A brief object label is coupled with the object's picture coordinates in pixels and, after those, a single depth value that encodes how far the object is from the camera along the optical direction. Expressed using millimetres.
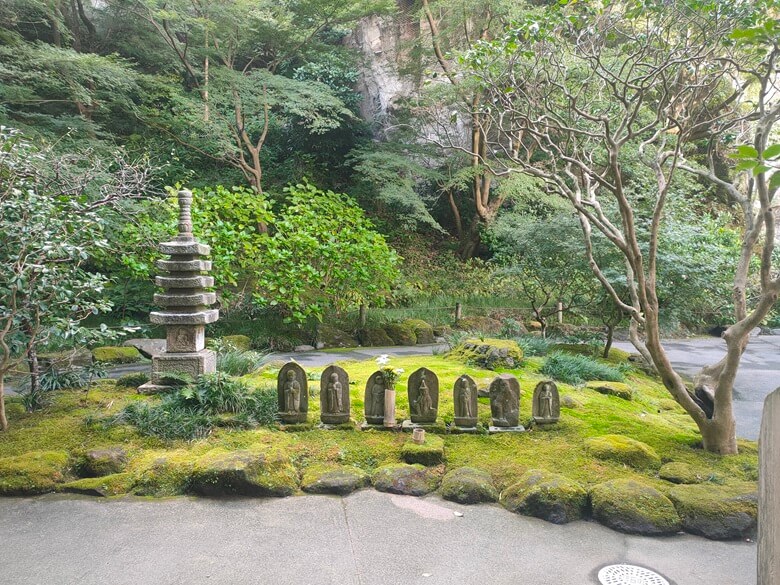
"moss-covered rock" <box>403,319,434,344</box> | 11650
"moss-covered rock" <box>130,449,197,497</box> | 4078
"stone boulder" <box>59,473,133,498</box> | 4039
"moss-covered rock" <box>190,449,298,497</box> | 4016
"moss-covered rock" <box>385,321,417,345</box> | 11383
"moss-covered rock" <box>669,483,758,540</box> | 3467
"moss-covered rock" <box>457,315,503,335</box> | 12719
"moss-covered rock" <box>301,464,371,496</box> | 4133
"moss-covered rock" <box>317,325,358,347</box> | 10852
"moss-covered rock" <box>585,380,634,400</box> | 6977
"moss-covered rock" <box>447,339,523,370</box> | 7805
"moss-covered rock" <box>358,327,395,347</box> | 11258
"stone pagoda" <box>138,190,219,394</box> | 6012
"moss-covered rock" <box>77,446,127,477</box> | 4234
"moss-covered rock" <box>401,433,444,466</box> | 4500
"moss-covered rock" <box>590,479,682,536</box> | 3549
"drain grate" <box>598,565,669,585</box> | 3008
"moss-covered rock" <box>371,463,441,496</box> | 4129
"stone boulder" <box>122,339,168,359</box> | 9086
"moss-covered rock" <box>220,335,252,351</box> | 9250
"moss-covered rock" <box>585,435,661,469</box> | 4477
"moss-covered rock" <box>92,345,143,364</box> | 8215
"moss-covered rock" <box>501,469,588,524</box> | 3738
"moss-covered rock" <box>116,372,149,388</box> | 6420
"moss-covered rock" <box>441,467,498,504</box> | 3988
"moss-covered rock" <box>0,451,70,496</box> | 3986
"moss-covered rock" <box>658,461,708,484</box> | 4113
